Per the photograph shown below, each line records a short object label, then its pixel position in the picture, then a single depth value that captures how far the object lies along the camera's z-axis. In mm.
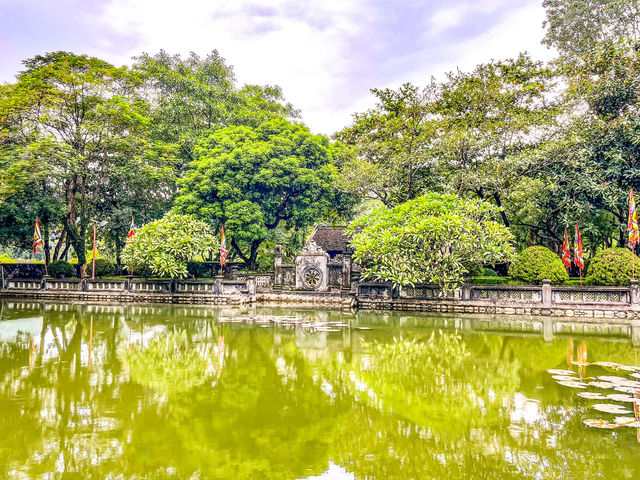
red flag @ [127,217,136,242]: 21369
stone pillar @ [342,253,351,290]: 21172
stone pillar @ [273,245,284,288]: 22266
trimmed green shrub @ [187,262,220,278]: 26172
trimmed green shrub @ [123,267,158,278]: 23370
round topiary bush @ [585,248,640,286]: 15836
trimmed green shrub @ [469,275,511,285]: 18219
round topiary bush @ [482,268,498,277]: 20469
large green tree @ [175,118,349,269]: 22688
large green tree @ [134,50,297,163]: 26547
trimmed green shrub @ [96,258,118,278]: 26641
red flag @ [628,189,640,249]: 15594
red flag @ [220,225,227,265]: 20995
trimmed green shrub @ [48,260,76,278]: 25000
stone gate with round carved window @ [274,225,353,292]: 21188
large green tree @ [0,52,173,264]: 21406
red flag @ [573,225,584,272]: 17344
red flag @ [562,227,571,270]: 18453
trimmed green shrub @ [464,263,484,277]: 18297
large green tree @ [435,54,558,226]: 18484
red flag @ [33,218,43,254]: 21362
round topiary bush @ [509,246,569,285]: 16984
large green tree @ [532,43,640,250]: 18031
